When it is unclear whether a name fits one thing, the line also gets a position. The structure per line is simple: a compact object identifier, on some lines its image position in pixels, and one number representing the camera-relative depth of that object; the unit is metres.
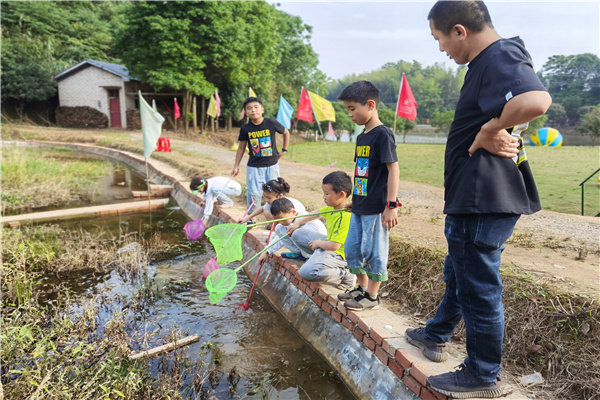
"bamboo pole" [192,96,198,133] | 24.75
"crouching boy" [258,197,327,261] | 3.98
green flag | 7.73
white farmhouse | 28.39
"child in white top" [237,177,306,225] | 4.62
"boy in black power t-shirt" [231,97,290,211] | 5.34
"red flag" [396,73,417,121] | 12.77
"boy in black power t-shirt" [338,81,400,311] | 2.81
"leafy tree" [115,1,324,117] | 21.70
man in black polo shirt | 1.78
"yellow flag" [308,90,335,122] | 13.46
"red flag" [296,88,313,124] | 14.11
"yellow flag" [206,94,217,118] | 21.36
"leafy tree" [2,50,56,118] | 28.23
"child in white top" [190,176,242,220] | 6.71
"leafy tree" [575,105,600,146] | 30.39
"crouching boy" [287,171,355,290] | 3.40
